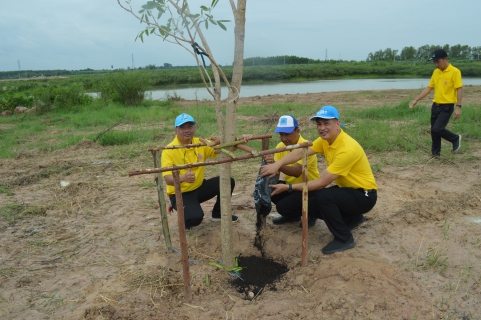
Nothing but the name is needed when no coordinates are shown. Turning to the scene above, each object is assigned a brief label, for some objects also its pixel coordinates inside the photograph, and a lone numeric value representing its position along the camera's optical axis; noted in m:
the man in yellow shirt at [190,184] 3.46
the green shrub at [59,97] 13.25
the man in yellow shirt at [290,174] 3.34
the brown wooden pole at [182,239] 2.49
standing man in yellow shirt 5.50
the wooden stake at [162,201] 3.22
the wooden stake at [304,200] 2.92
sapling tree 2.33
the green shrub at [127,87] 14.05
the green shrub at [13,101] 14.50
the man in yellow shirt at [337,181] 3.03
